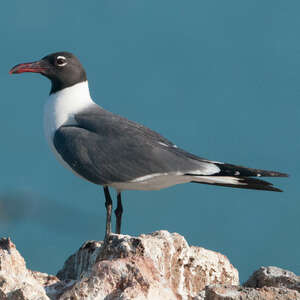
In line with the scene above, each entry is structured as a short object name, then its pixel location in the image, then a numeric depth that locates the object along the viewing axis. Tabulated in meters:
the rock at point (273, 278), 13.37
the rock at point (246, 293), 10.65
